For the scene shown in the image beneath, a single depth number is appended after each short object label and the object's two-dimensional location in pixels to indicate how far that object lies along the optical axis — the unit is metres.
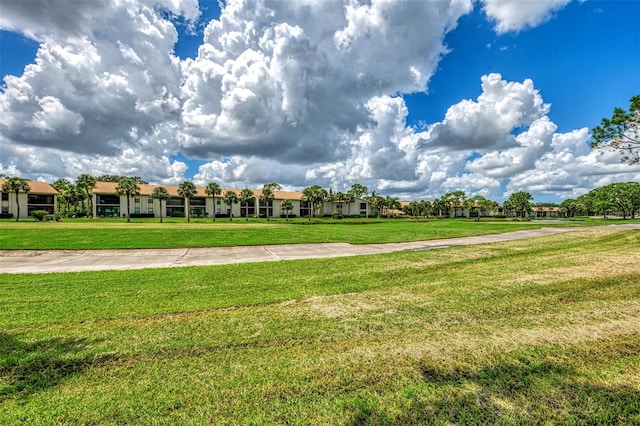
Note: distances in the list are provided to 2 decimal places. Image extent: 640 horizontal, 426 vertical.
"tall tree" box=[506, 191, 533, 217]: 117.19
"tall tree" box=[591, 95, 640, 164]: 13.20
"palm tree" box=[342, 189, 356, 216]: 96.75
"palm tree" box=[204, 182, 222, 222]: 70.94
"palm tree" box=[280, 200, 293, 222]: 79.13
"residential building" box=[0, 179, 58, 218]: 65.44
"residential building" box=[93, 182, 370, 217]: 74.00
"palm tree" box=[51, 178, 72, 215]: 69.94
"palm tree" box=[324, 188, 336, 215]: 96.94
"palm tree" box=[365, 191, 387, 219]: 104.94
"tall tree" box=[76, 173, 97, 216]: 71.00
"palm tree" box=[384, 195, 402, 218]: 106.06
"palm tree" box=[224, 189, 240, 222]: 73.44
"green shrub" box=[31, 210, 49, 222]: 49.54
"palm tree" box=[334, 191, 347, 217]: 96.38
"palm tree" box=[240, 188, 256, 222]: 77.81
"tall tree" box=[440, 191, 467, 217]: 105.62
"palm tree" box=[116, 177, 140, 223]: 61.81
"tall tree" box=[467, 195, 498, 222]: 104.88
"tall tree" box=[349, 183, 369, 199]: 103.98
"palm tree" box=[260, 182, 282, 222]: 80.77
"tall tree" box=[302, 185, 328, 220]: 85.19
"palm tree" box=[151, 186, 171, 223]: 63.69
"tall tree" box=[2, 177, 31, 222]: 58.14
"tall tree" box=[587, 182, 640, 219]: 83.62
